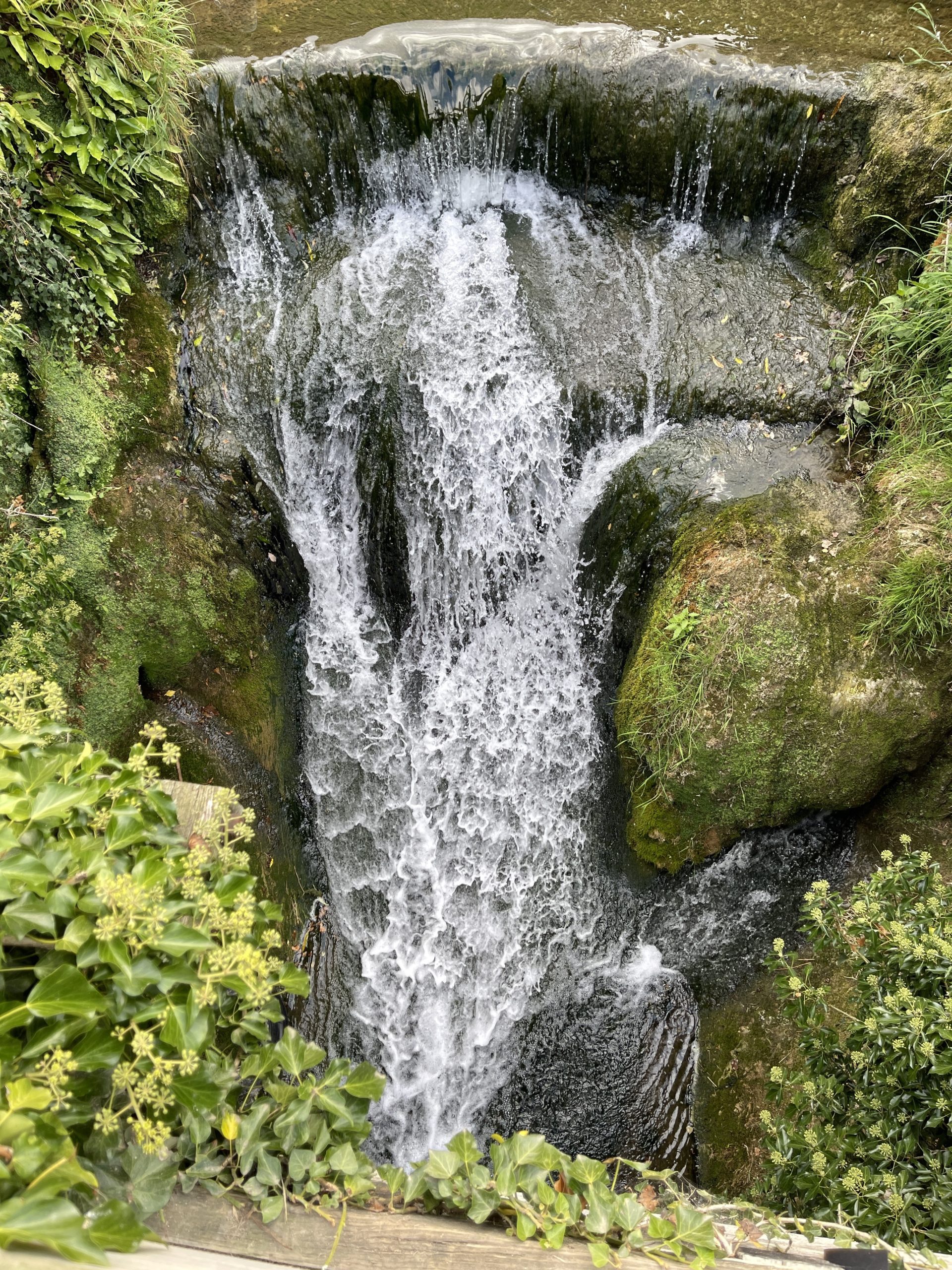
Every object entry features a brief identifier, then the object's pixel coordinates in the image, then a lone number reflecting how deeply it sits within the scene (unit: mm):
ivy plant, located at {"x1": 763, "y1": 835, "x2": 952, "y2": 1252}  2330
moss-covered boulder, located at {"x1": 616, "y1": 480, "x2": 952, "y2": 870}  4395
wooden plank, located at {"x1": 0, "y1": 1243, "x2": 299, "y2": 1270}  1134
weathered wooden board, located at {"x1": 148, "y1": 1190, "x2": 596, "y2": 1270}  1569
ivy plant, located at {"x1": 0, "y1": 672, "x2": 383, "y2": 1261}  1354
